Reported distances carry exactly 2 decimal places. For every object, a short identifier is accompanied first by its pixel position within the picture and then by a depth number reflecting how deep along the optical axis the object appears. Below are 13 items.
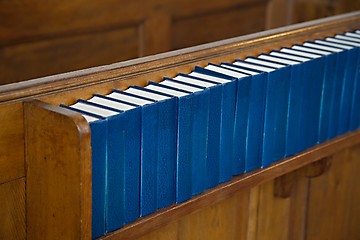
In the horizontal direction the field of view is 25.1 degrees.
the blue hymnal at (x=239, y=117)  2.17
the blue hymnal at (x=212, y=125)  2.08
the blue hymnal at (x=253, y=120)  2.21
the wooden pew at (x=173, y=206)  1.77
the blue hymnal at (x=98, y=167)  1.81
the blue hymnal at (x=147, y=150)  1.90
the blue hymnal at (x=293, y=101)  2.35
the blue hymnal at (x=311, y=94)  2.41
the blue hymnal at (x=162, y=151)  1.94
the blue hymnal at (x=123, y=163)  1.85
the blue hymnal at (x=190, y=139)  2.00
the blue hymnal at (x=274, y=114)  2.28
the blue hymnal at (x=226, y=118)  2.13
